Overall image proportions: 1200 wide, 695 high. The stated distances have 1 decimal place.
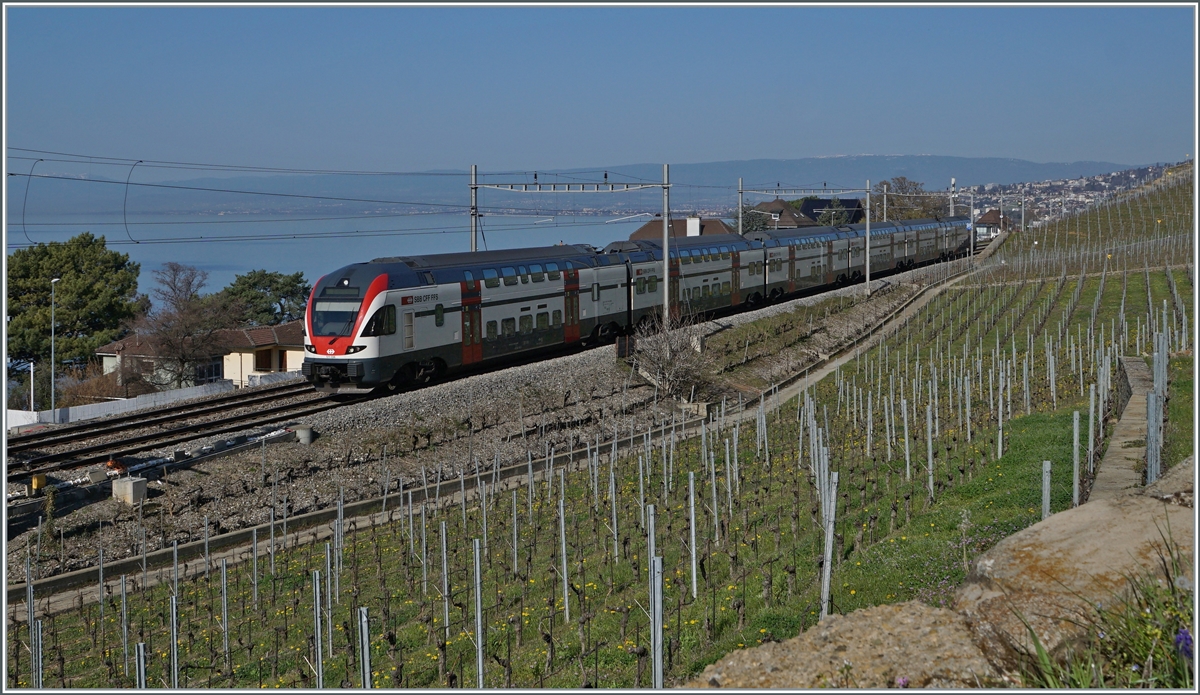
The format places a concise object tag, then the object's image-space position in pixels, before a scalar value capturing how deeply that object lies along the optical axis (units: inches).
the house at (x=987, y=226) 5817.9
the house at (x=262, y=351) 2228.1
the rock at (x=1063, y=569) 313.6
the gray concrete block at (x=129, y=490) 797.9
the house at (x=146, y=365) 2285.9
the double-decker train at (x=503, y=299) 1042.7
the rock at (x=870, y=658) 298.8
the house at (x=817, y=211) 5162.4
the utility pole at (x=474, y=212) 1437.0
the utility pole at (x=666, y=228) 1416.1
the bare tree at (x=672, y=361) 1300.4
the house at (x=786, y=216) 4655.5
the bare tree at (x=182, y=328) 2281.0
